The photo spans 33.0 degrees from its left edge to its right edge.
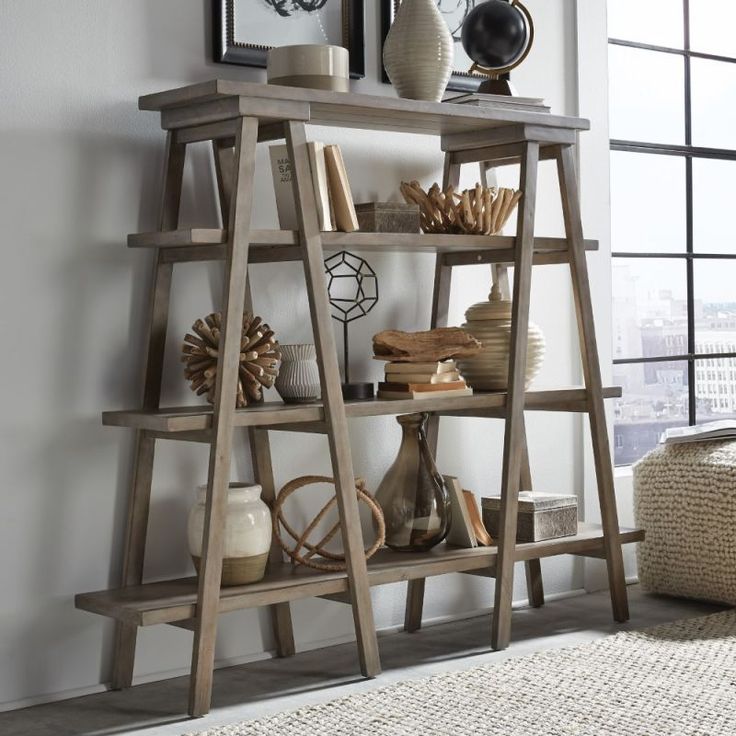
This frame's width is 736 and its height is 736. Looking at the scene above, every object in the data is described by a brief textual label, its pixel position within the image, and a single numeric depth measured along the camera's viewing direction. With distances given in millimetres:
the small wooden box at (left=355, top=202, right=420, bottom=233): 3107
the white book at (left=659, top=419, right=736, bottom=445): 3715
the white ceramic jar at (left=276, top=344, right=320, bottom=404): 3014
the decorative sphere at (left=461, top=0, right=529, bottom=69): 3361
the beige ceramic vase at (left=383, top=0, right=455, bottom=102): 3131
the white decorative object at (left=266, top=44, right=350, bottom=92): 2945
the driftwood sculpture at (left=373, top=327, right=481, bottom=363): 3182
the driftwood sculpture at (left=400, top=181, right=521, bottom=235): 3240
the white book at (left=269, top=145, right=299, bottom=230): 2986
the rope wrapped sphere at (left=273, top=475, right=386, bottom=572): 3053
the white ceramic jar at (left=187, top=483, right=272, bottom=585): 2828
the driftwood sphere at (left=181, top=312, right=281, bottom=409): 2854
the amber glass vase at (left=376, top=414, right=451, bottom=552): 3260
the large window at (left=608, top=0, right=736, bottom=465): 4309
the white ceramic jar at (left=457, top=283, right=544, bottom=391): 3365
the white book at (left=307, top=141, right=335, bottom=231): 2885
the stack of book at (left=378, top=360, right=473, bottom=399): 3133
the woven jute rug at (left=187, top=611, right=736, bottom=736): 2527
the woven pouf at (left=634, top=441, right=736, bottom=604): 3568
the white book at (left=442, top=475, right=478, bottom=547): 3318
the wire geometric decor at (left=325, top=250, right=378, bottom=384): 3344
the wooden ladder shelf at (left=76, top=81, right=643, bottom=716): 2719
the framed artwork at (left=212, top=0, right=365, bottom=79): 3113
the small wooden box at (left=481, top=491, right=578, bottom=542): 3396
